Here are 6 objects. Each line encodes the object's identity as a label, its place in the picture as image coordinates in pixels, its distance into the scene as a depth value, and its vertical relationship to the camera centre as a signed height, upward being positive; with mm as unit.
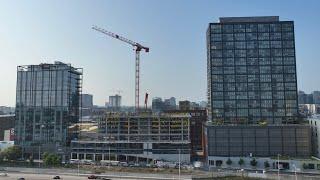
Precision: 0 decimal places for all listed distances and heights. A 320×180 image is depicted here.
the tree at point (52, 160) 136625 -16289
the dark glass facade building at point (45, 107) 178250 +1861
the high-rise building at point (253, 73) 177125 +16594
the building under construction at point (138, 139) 165250 -11638
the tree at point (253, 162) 144875 -17623
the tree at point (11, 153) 151000 -15336
